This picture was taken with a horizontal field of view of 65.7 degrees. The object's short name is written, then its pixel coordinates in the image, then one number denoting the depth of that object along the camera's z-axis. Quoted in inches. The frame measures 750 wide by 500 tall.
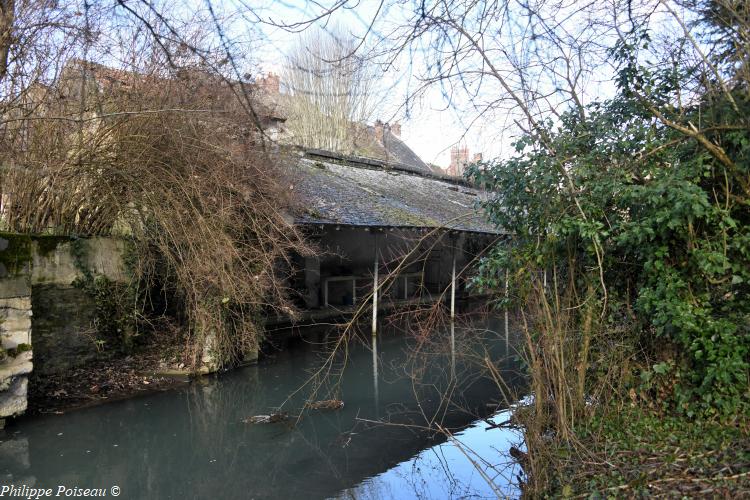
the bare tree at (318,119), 428.5
